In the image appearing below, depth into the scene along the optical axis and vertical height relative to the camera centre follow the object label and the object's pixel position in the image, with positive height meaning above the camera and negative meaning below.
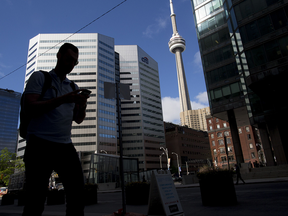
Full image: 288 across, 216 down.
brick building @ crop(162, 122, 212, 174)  120.44 +13.77
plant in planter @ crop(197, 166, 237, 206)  5.86 -0.64
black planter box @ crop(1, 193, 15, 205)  12.93 -1.08
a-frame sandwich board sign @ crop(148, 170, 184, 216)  4.40 -0.61
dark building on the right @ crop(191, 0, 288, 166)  25.41 +12.73
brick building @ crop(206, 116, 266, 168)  81.12 +8.93
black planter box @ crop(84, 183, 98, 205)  9.61 -0.86
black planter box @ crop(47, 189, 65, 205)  10.73 -1.00
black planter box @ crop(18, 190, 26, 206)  11.48 -1.06
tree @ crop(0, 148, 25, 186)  43.03 +3.57
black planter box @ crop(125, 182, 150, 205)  8.50 -0.90
